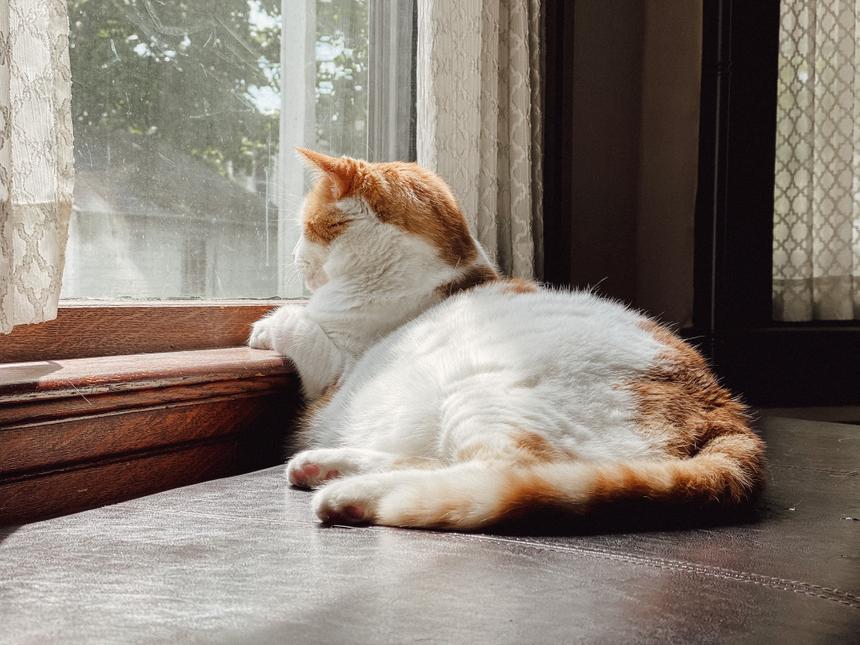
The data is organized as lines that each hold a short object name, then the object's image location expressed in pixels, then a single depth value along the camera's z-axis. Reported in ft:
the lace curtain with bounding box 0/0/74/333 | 2.41
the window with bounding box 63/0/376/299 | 2.92
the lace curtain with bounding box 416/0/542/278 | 3.54
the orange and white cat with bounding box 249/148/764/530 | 2.25
